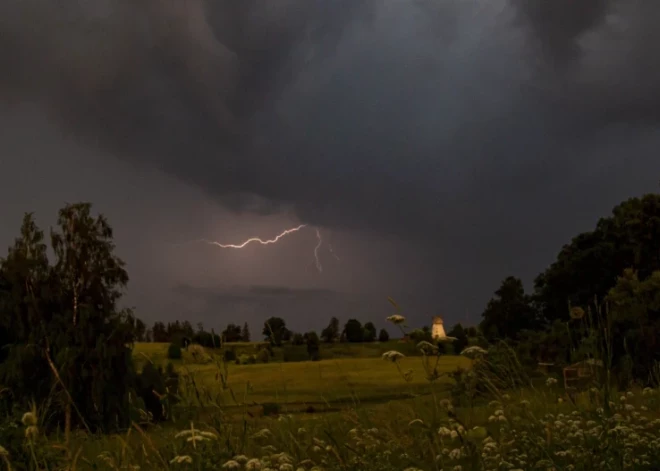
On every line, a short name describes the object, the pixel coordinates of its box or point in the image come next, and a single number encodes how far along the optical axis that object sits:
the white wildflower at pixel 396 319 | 4.57
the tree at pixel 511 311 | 40.66
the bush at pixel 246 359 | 39.80
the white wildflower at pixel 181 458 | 4.31
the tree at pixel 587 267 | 38.28
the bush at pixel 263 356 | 39.59
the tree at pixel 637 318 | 19.05
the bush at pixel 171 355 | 35.65
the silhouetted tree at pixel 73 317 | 21.30
